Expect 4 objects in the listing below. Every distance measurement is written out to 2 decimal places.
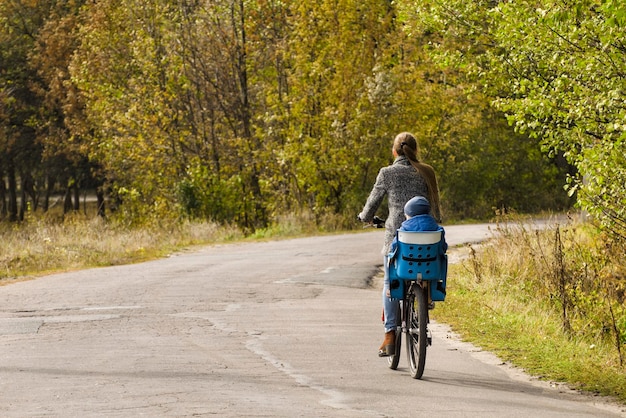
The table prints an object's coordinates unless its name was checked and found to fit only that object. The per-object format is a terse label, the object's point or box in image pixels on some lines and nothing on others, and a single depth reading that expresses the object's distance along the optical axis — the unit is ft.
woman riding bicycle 68.28
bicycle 63.93
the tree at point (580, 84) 84.74
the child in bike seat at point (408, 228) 64.59
